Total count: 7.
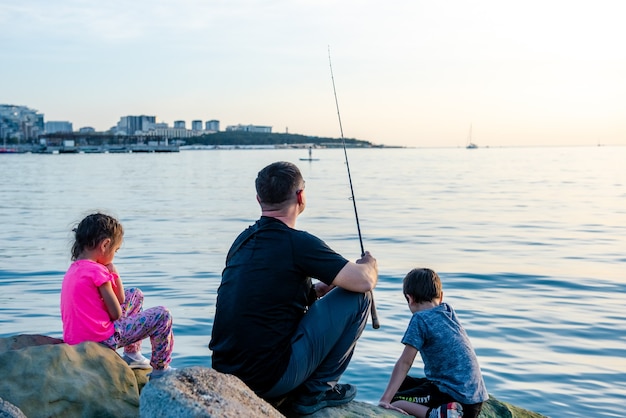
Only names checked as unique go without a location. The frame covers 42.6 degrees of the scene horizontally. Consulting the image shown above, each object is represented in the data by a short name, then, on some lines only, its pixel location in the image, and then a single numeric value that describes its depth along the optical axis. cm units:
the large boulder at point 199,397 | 317
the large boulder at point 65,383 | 390
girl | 452
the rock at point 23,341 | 445
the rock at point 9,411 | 335
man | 411
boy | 439
